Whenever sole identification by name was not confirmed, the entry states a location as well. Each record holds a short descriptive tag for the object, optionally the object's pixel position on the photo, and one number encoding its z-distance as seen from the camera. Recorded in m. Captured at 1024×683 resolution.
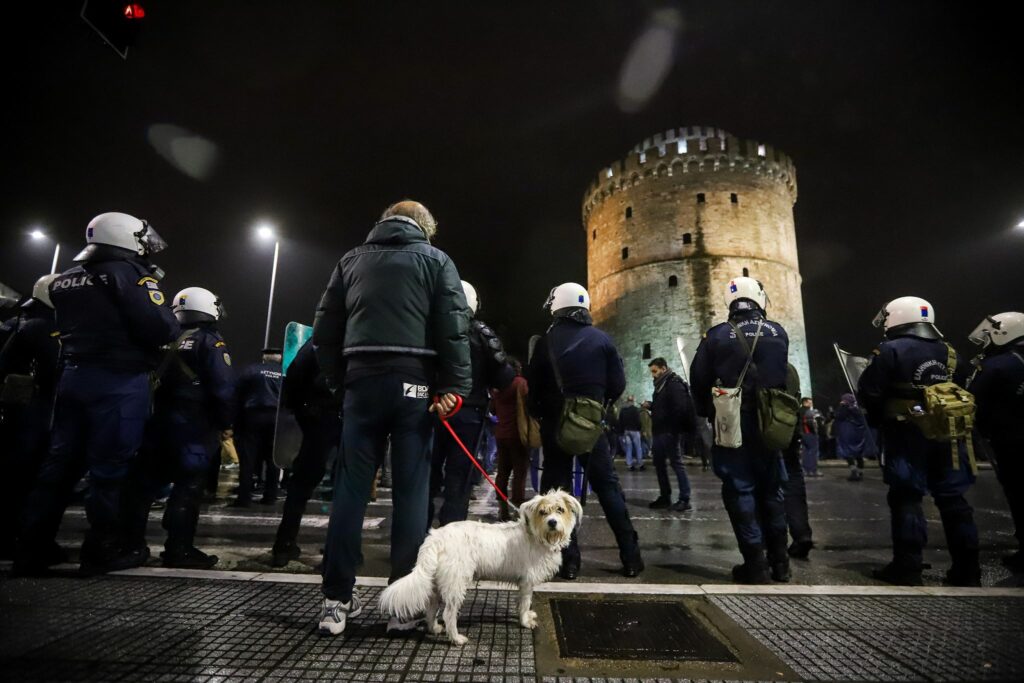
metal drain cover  2.20
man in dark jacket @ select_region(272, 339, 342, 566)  3.85
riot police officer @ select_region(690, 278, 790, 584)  3.55
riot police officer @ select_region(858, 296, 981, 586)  3.57
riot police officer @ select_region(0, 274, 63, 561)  3.93
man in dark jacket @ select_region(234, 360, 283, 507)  7.22
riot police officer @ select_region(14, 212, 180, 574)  3.28
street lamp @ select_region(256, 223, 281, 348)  16.27
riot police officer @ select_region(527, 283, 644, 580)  3.78
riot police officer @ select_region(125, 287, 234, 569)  3.71
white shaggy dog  2.24
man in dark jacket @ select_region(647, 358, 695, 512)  7.34
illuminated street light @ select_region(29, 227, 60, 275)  15.25
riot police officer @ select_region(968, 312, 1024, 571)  4.34
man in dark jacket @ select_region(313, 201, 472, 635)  2.51
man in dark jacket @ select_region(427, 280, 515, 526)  3.71
